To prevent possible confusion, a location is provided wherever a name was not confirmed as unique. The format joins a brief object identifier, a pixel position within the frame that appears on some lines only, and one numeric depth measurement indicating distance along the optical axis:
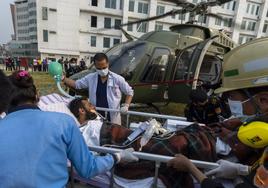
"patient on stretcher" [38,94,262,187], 1.92
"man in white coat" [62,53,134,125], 3.51
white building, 31.17
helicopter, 5.92
